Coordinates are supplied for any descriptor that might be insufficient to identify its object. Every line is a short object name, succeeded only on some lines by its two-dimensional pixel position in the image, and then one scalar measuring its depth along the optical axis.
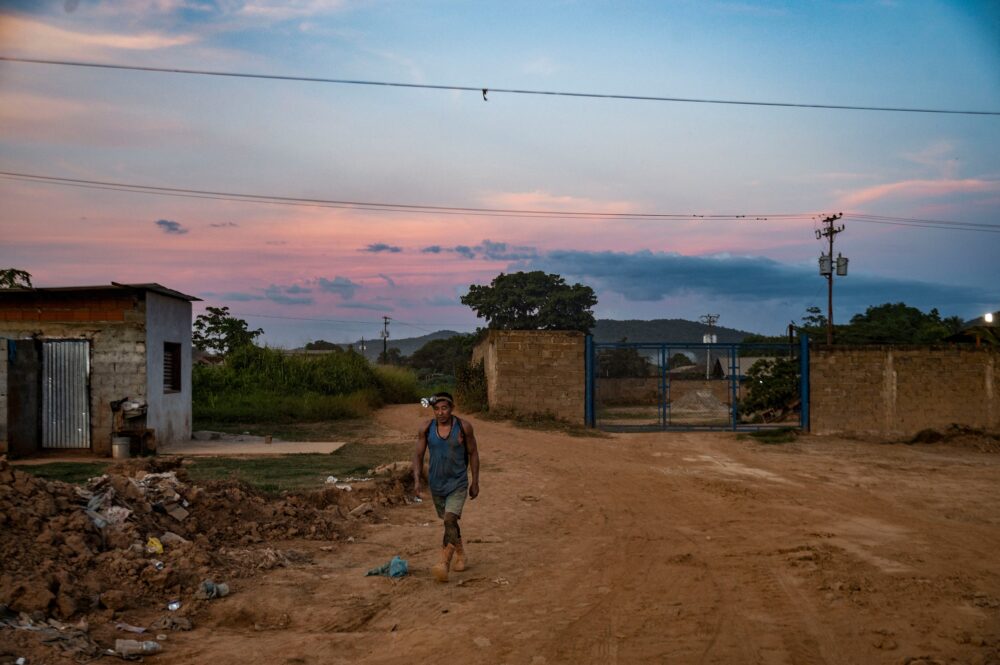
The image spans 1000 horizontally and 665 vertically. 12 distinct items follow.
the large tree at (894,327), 47.84
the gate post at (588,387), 22.79
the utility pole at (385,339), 77.38
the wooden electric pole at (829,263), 43.87
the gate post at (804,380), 21.45
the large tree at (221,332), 39.88
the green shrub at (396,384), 36.78
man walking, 7.53
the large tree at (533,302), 62.19
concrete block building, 17.30
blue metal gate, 21.84
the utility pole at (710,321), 71.99
